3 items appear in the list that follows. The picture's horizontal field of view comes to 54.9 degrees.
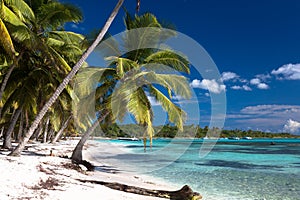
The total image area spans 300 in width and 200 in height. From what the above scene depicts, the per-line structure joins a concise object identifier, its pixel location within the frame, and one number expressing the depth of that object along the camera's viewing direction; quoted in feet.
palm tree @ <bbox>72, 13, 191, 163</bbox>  34.99
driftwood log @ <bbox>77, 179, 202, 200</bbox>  23.63
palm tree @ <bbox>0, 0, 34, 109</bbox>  28.03
